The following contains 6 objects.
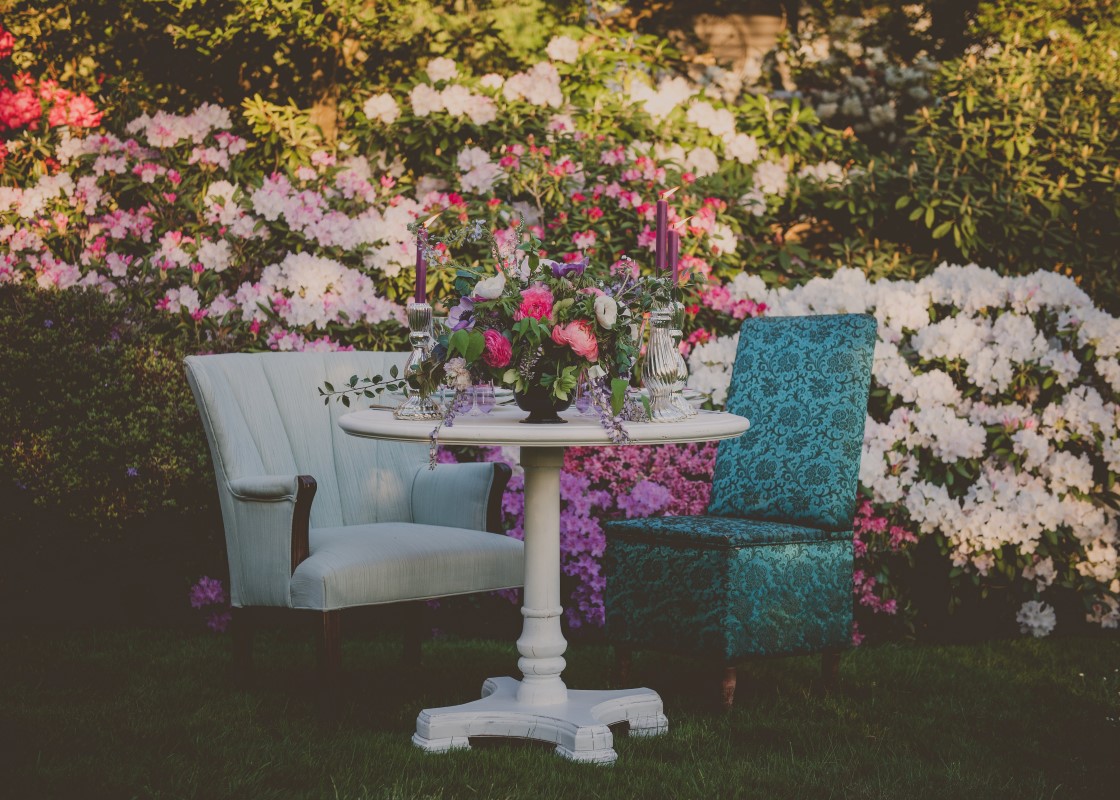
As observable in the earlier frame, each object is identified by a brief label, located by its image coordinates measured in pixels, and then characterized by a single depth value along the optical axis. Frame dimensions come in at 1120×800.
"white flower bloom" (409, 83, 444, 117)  6.18
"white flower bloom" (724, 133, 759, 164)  6.40
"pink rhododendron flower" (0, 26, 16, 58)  6.67
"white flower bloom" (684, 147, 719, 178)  6.14
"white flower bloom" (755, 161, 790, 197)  6.36
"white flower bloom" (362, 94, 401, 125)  6.20
